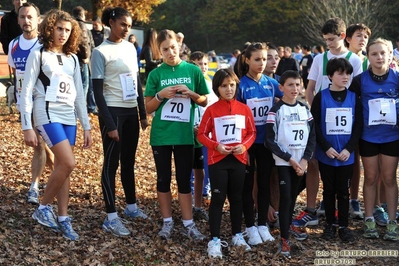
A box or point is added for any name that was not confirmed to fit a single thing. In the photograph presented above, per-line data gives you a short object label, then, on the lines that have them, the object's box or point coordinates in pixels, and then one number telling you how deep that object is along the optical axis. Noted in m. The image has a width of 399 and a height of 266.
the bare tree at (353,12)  32.12
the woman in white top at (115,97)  5.48
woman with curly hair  5.09
